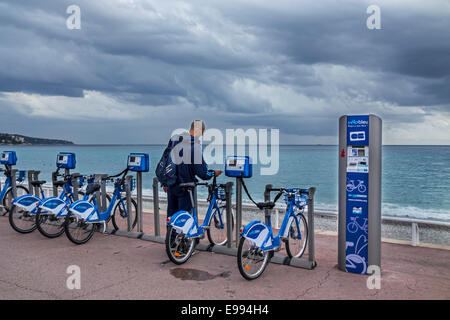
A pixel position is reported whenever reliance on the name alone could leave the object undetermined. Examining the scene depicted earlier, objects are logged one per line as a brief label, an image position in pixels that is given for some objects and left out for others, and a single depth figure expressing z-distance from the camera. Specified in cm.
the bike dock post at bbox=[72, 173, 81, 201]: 747
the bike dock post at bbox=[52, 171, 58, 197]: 785
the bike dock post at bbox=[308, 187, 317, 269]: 499
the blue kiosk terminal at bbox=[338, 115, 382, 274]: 482
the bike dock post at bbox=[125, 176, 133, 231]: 679
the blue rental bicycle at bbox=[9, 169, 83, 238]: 639
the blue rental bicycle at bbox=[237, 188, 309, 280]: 457
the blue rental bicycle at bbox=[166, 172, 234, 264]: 517
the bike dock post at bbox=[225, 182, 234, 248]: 574
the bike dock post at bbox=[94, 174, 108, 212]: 712
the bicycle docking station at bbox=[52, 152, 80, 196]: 779
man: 556
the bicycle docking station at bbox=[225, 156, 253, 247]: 544
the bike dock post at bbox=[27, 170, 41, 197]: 821
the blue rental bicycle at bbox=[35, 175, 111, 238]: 637
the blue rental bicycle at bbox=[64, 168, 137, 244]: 611
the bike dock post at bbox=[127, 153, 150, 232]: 664
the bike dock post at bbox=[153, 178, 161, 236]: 648
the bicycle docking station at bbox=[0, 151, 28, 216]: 883
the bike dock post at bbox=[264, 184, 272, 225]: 537
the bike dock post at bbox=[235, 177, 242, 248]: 567
